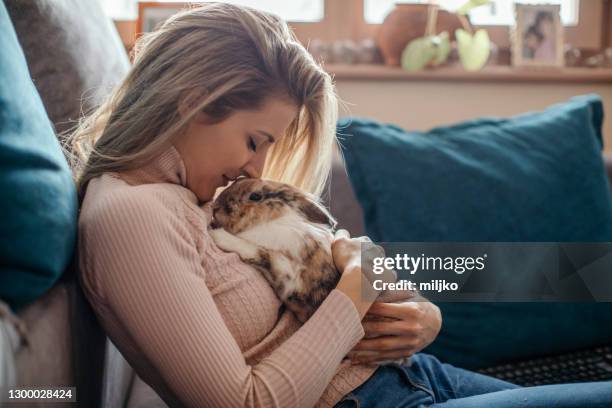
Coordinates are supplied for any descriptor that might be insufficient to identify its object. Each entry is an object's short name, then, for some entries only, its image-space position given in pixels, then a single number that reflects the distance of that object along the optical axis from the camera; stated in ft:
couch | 2.15
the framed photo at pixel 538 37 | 7.52
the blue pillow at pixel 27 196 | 2.05
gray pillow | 3.32
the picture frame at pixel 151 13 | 6.81
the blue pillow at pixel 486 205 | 4.60
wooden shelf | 7.18
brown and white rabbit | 2.96
